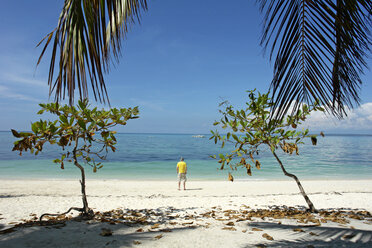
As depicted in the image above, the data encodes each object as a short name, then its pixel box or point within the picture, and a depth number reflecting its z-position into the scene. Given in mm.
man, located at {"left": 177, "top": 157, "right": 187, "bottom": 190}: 11516
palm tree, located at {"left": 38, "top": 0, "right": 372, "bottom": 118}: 1261
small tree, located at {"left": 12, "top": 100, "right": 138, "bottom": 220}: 3377
